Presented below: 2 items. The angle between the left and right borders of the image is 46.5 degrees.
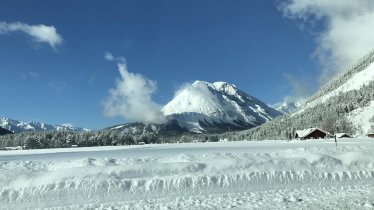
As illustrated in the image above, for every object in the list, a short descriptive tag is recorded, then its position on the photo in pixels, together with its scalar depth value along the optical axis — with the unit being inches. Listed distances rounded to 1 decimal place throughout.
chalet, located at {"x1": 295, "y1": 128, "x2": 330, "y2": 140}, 5733.3
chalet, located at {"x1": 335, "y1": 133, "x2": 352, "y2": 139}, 5659.5
